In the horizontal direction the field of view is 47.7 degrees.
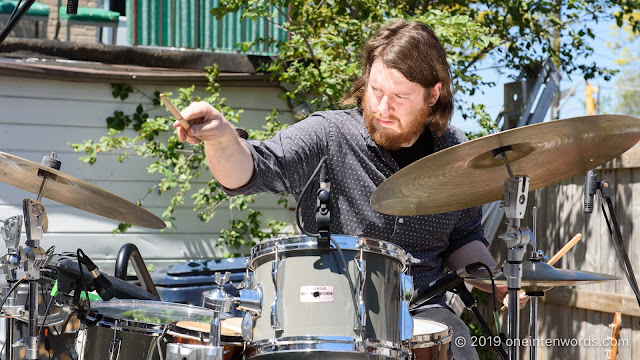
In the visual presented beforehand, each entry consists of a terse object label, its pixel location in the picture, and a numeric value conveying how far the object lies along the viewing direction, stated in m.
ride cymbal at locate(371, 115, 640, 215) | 2.14
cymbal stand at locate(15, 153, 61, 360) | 2.61
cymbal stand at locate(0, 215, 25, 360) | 2.72
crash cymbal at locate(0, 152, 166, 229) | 2.72
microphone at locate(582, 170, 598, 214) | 2.91
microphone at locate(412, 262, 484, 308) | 2.38
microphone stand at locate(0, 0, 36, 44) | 2.53
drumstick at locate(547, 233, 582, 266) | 2.83
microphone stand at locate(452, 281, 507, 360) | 2.46
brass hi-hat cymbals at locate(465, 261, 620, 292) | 2.42
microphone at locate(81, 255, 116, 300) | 2.83
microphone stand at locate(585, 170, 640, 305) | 2.79
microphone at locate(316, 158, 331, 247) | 1.97
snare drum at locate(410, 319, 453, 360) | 2.21
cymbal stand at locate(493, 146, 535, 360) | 2.35
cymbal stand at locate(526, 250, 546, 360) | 2.42
